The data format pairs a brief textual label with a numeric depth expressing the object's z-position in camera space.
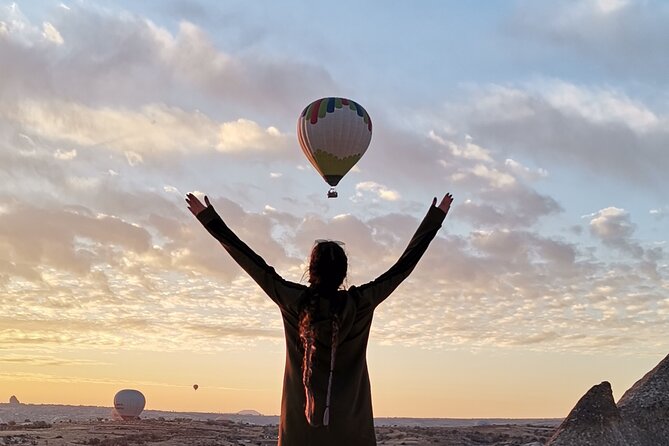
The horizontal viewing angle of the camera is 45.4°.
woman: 4.64
